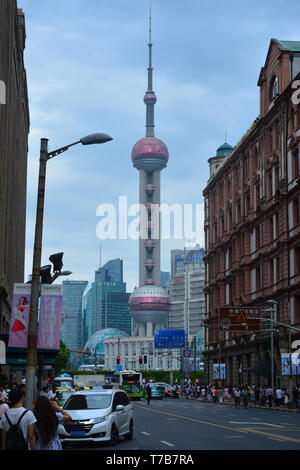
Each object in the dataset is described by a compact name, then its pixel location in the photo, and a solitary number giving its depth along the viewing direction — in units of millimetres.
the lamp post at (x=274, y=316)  62225
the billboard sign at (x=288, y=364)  59925
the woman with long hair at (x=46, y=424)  11281
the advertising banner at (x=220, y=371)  85938
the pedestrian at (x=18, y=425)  12281
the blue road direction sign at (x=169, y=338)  131000
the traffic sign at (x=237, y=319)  66438
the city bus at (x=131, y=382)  93438
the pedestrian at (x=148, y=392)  73312
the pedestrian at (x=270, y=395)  65500
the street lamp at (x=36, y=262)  20953
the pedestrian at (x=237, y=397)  67319
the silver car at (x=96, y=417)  23953
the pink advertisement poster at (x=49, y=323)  21734
